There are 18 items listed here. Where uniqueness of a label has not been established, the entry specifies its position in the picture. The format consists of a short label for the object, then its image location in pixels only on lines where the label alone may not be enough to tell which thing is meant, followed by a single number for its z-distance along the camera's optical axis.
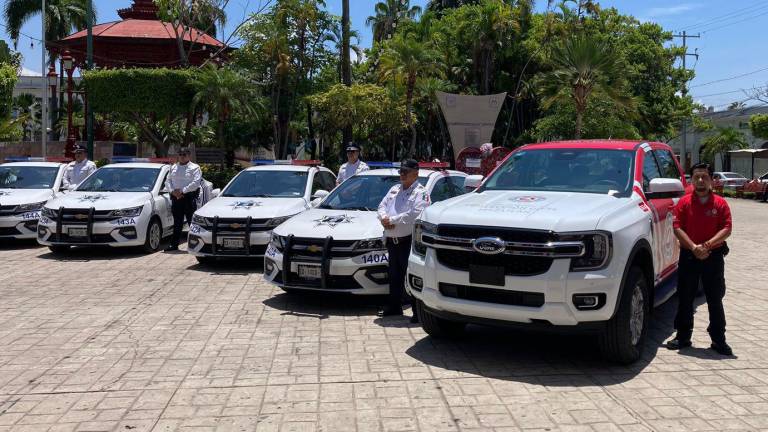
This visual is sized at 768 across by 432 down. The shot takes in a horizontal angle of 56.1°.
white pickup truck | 5.21
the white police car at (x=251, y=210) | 9.98
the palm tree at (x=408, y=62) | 28.45
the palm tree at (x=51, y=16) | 43.09
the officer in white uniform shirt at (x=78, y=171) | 14.06
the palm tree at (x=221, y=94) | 24.03
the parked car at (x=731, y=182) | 38.78
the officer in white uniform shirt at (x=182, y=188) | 12.15
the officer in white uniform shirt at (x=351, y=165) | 12.61
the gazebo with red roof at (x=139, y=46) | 31.05
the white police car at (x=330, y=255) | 7.63
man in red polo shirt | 5.98
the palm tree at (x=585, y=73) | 23.89
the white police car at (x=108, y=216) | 11.41
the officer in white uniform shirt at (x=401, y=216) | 7.11
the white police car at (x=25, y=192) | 12.61
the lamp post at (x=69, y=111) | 23.03
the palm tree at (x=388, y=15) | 48.59
